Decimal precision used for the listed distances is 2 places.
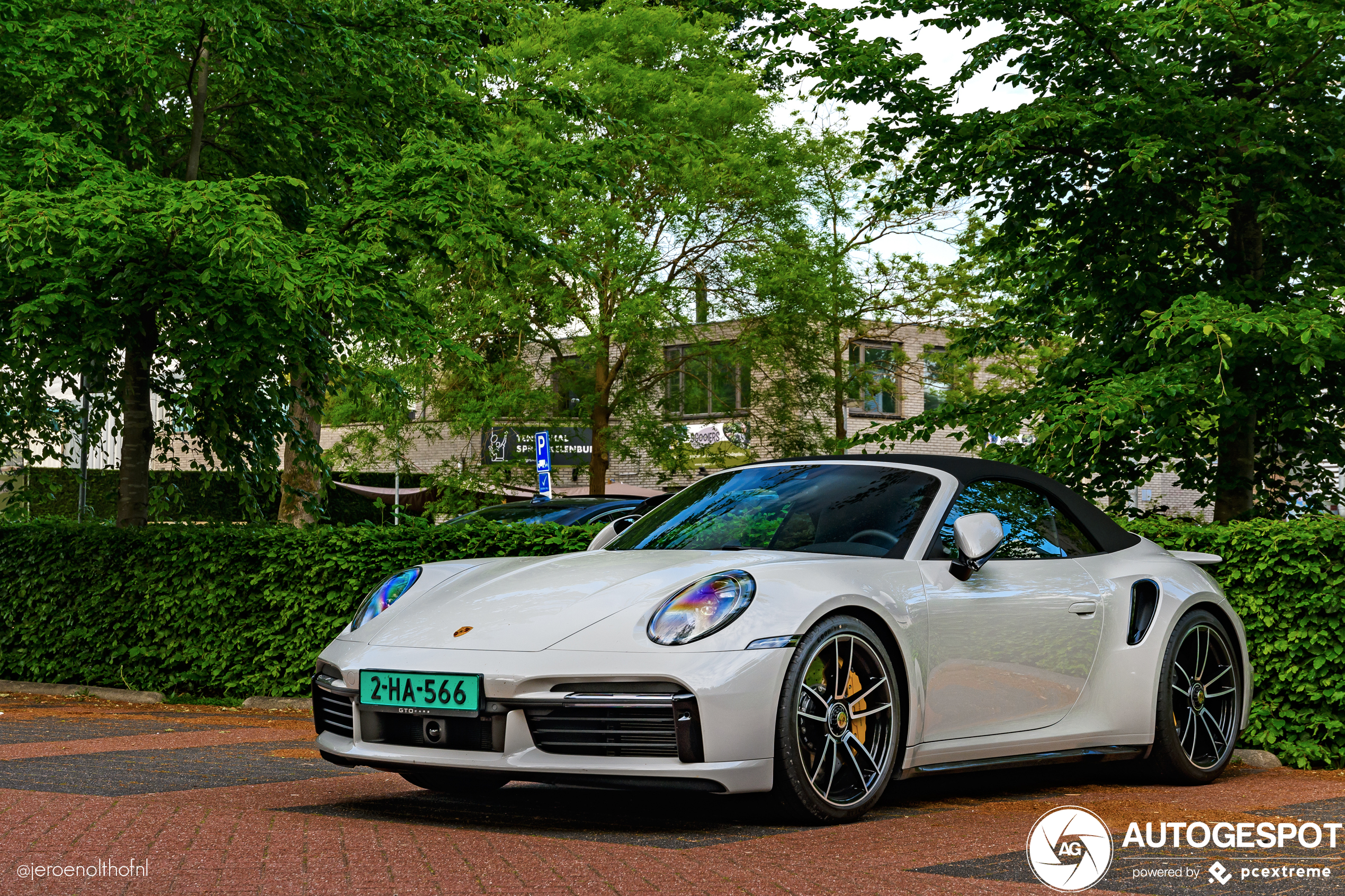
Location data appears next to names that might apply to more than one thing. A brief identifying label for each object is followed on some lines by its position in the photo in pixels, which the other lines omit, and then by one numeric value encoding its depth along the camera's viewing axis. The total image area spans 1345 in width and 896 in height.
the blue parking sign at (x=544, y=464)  22.00
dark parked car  18.30
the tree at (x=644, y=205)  24.41
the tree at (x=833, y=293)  27.11
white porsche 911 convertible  4.80
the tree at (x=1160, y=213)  10.06
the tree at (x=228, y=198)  10.31
